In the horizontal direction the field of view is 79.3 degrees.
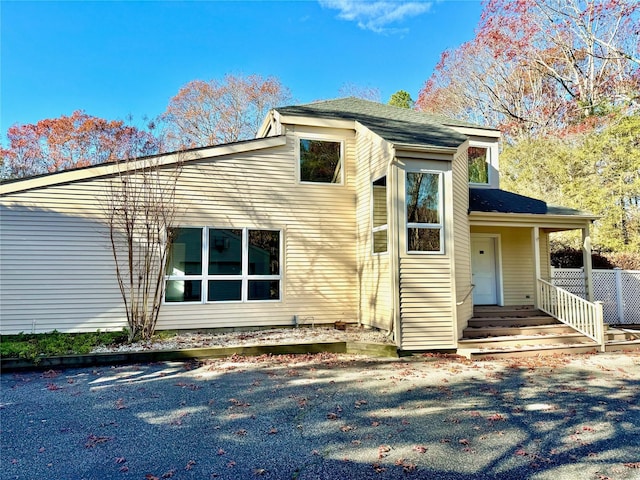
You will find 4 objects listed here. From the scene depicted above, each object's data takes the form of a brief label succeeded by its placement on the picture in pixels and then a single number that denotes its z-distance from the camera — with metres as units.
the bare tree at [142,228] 7.63
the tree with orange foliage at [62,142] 19.84
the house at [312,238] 7.41
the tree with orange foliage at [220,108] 22.30
